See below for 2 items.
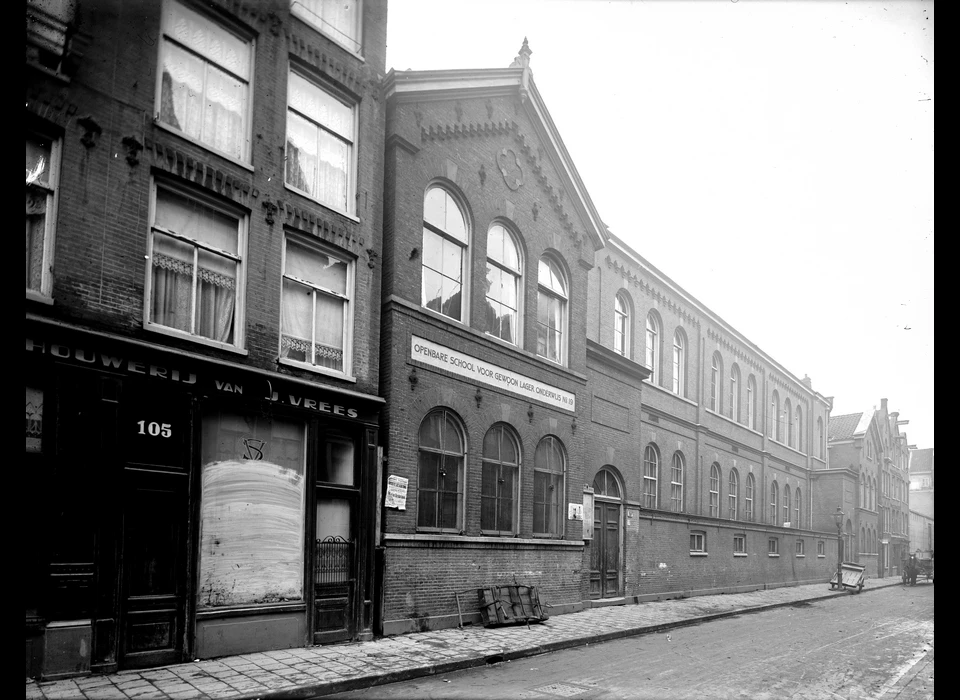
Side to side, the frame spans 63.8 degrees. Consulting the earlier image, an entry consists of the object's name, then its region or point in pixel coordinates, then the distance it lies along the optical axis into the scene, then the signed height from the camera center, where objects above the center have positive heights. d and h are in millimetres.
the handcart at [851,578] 34219 -5874
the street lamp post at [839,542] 33438 -4129
